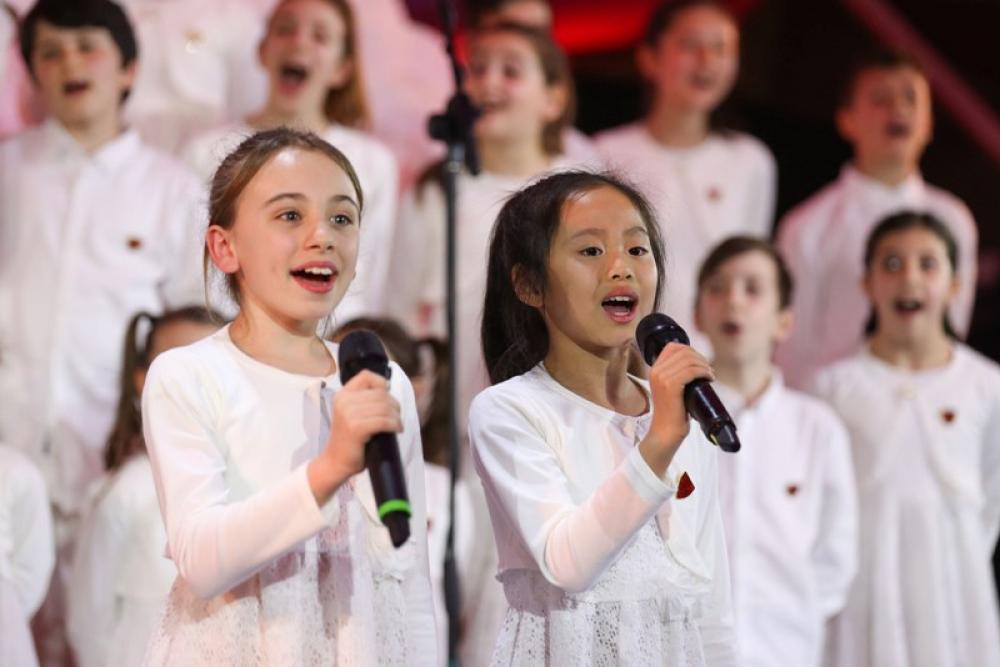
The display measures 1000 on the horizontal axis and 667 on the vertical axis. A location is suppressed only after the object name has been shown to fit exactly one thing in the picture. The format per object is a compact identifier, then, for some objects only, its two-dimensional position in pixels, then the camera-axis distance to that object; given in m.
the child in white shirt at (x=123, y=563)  6.51
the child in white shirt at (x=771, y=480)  7.25
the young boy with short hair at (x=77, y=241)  7.21
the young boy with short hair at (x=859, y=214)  8.91
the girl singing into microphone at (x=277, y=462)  3.63
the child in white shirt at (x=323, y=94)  8.11
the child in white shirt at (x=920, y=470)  7.57
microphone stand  6.25
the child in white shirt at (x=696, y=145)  9.01
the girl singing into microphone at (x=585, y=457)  4.00
